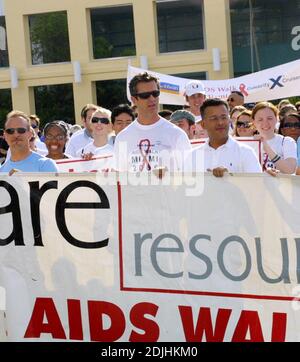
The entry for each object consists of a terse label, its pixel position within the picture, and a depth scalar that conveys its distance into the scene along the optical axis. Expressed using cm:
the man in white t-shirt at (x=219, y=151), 857
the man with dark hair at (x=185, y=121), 1237
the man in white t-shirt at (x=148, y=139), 897
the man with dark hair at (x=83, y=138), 1439
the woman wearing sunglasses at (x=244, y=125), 1256
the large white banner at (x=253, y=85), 2096
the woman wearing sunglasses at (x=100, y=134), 1234
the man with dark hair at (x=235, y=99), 1718
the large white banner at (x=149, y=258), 789
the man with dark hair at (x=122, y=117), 1221
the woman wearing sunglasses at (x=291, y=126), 1225
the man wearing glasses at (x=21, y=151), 916
